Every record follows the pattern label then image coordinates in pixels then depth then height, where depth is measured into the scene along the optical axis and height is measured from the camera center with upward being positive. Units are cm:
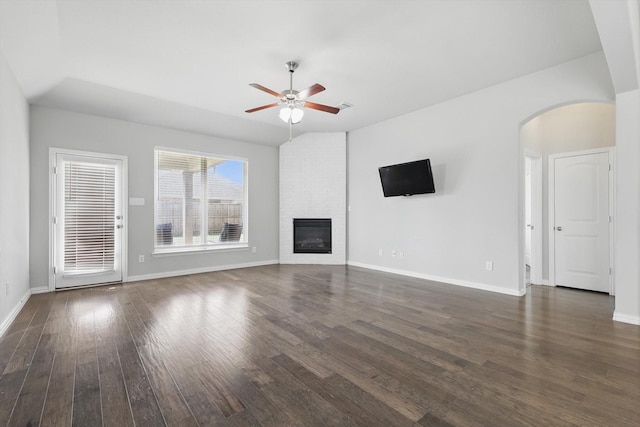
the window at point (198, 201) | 562 +25
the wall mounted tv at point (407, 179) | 499 +59
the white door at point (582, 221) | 439 -14
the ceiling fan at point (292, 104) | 346 +130
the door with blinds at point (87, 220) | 457 -9
